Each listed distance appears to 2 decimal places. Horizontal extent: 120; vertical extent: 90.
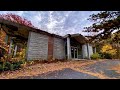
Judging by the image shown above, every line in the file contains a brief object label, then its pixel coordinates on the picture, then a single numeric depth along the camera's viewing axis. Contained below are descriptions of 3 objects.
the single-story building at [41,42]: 5.49
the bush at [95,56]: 8.86
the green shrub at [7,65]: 3.63
